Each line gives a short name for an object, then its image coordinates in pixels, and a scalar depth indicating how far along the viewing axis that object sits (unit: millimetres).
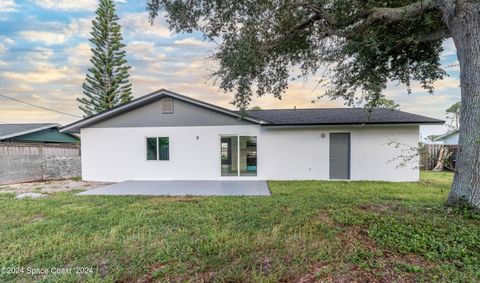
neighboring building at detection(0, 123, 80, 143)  14742
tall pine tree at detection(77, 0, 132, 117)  20188
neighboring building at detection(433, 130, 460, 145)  21491
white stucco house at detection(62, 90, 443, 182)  10055
